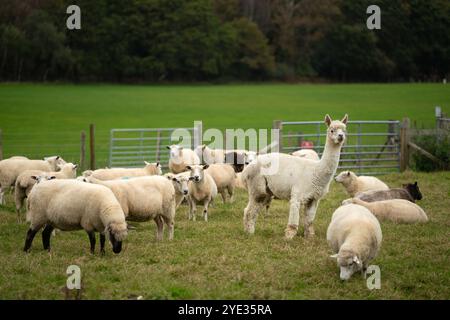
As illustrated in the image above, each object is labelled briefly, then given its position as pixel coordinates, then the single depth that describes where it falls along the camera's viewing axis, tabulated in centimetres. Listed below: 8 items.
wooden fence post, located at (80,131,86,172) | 2113
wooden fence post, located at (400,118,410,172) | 2219
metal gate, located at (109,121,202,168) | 2258
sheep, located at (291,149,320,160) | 1820
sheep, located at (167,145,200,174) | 1802
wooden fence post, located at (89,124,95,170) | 2086
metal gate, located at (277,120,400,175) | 2195
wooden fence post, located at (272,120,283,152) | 2064
